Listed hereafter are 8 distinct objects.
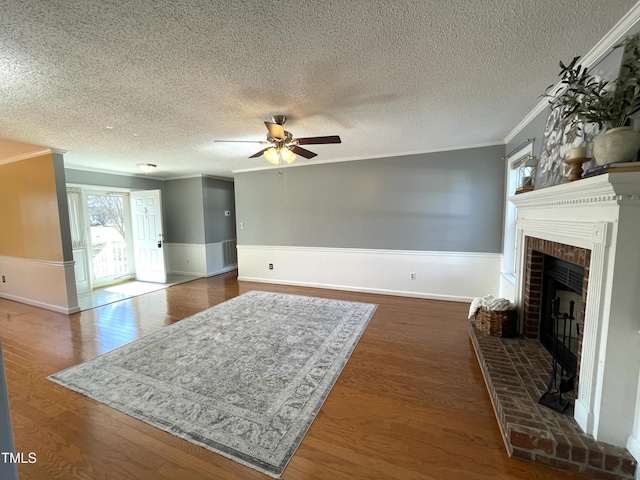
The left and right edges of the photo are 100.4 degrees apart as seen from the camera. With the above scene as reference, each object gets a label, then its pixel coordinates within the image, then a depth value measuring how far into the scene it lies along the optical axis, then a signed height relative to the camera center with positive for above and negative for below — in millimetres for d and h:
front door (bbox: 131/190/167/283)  5590 -305
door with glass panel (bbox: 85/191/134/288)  5461 -329
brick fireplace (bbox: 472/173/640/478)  1396 -661
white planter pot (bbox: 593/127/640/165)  1371 +378
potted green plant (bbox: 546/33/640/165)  1388 +618
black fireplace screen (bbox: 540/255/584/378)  2061 -761
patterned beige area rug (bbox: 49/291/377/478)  1749 -1370
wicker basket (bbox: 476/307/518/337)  2625 -1031
